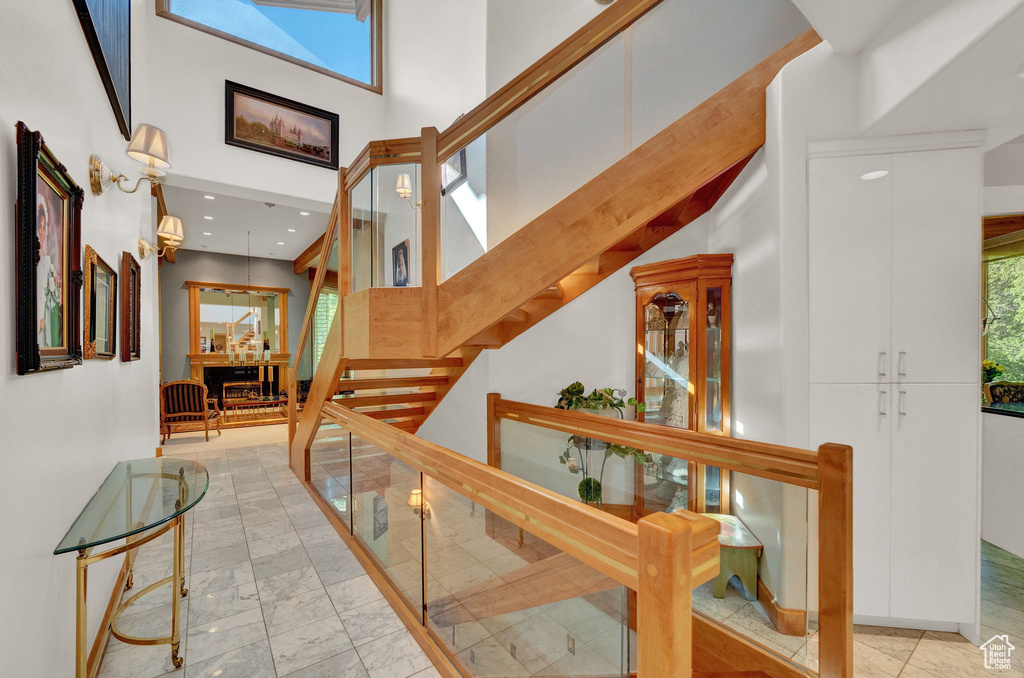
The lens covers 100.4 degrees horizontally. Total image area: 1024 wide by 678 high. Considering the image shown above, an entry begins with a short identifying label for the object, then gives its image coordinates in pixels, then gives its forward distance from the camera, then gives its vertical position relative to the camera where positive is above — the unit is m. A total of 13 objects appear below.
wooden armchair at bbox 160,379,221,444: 5.80 -0.91
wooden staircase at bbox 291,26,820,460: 2.10 +0.53
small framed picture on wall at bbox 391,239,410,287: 2.45 +0.41
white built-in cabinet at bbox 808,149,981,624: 1.98 -0.13
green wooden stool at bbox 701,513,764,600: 1.89 -1.03
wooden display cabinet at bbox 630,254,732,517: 2.97 -0.05
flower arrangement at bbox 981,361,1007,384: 2.93 -0.25
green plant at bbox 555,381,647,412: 3.34 -0.51
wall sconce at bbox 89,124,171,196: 2.08 +0.92
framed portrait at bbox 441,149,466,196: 2.33 +0.90
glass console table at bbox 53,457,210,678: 1.38 -0.62
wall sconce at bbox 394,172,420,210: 2.46 +0.87
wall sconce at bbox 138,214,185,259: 4.28 +1.09
